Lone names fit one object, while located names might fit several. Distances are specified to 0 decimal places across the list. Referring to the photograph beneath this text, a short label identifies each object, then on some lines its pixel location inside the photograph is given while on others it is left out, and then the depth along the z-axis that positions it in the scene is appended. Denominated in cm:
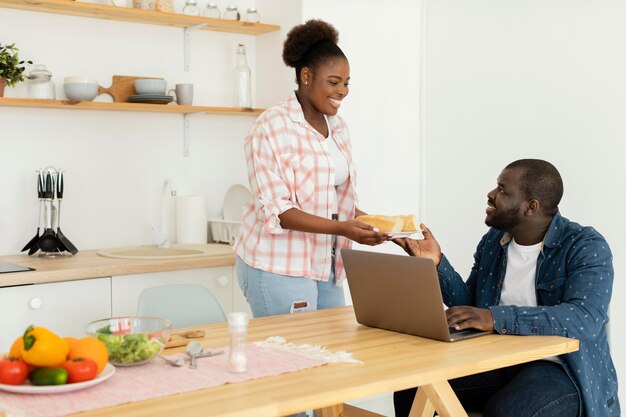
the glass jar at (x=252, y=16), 405
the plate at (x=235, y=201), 410
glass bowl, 189
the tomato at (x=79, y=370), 171
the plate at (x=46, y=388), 167
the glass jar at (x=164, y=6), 380
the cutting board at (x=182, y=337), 213
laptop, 220
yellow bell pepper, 169
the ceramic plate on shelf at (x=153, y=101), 380
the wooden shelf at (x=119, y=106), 349
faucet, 391
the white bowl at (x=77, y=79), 361
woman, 285
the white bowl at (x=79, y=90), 361
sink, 369
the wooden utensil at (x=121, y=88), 384
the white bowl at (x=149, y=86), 379
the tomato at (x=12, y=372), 169
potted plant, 348
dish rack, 400
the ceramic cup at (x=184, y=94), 393
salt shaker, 185
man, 229
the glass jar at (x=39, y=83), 355
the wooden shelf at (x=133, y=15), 357
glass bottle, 411
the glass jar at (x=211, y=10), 400
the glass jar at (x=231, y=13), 404
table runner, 163
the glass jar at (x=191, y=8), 392
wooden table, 165
